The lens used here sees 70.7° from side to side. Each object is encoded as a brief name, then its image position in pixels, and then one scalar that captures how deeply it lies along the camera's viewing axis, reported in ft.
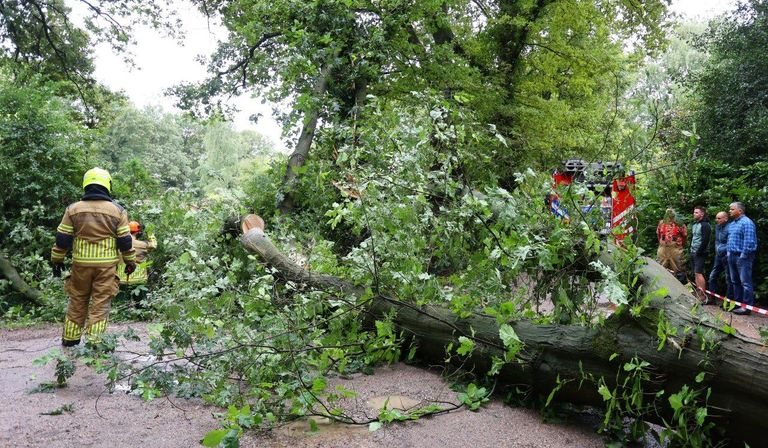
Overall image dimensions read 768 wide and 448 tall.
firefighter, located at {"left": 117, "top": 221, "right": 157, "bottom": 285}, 24.17
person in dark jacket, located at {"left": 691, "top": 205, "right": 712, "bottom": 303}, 27.04
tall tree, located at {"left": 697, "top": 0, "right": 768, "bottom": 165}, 41.27
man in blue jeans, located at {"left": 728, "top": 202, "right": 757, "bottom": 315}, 24.31
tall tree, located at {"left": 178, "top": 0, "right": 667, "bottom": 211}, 31.83
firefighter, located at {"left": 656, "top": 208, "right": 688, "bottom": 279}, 28.58
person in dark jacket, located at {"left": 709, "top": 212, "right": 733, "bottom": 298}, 25.77
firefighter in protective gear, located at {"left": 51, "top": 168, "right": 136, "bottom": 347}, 16.10
